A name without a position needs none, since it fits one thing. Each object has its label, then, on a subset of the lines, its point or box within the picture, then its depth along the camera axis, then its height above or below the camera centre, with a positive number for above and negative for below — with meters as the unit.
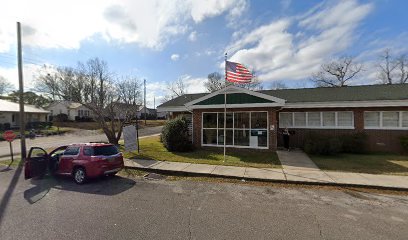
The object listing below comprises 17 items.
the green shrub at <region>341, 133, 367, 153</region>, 14.08 -1.60
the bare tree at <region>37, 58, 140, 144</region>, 20.48 +2.91
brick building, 14.01 +0.04
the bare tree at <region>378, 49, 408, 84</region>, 40.70 +7.26
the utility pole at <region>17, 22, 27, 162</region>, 14.11 +2.45
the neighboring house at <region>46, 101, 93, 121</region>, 55.76 +2.42
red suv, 8.57 -1.66
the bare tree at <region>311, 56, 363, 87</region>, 42.53 +7.59
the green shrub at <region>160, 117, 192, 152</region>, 14.88 -1.20
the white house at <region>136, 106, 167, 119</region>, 78.31 +1.71
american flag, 11.98 +2.34
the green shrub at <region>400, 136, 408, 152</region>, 13.41 -1.51
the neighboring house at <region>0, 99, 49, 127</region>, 37.37 +1.17
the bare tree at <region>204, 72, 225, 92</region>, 50.01 +7.79
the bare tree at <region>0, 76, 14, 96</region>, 62.72 +8.98
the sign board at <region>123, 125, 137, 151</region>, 13.87 -1.14
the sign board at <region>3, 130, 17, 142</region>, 12.65 -0.85
